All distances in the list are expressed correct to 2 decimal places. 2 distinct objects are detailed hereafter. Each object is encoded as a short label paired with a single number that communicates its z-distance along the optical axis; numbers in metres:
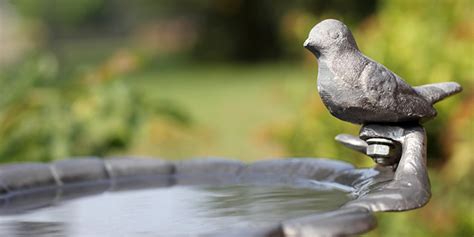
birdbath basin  1.47
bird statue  1.52
